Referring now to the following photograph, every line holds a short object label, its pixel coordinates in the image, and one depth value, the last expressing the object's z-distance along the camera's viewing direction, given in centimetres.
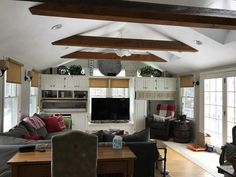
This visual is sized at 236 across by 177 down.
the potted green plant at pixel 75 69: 753
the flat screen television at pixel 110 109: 730
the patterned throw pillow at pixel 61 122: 588
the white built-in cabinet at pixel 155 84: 793
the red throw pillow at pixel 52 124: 568
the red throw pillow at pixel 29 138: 369
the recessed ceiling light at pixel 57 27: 371
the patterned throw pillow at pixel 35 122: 481
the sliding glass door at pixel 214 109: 563
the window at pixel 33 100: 640
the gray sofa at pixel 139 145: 322
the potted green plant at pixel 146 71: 796
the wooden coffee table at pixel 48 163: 251
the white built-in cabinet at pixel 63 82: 741
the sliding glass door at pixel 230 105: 512
